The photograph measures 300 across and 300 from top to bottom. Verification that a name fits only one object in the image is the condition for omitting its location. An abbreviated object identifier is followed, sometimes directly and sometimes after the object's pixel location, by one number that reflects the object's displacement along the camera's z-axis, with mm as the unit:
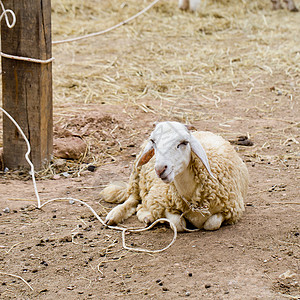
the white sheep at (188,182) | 6434
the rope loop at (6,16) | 8414
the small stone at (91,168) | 9828
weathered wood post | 8812
